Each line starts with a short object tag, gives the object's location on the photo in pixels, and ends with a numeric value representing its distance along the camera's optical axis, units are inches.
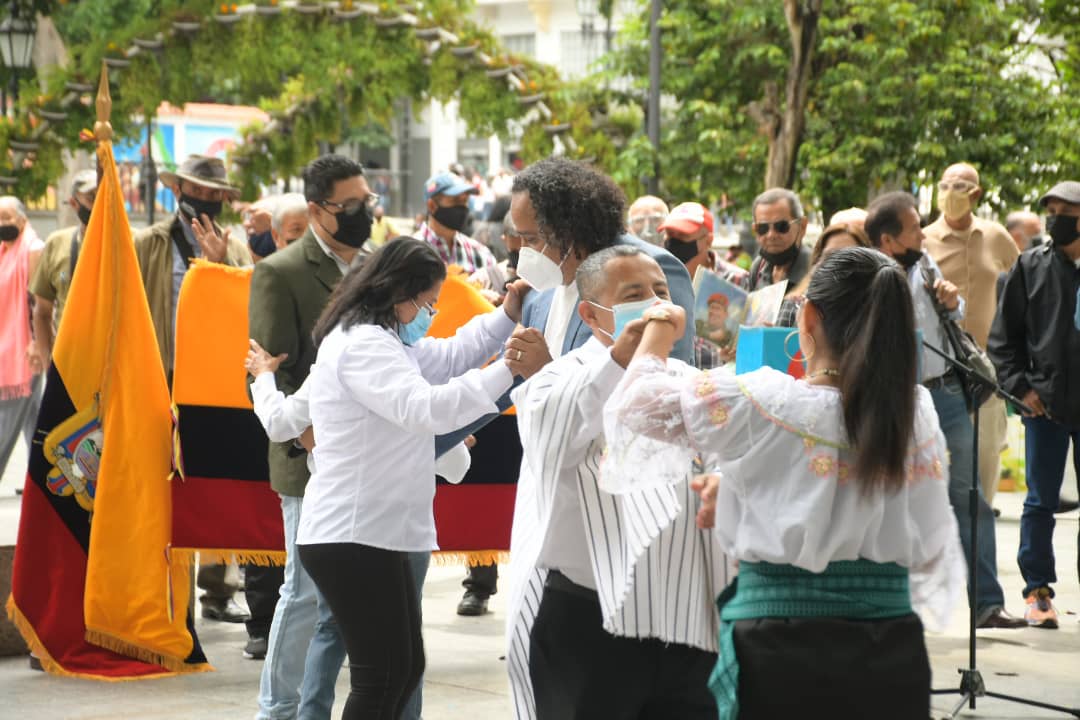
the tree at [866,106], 698.2
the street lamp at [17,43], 661.3
